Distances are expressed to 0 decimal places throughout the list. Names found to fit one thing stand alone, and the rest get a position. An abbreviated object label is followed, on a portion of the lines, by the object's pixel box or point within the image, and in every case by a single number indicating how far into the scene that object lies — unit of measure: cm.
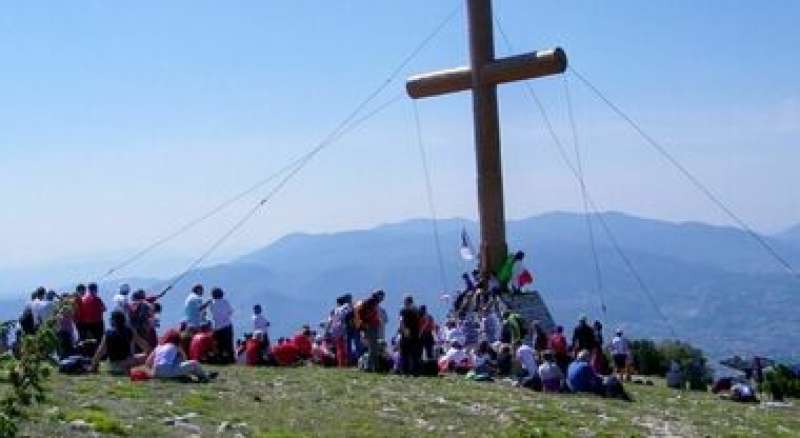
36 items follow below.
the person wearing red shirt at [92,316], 2908
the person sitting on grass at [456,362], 3200
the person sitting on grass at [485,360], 3003
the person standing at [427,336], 3003
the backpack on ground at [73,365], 2475
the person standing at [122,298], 2935
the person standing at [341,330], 3177
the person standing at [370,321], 2956
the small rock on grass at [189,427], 1694
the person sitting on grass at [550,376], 2747
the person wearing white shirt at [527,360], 2834
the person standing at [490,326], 3366
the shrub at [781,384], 3447
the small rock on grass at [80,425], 1575
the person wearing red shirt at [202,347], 2988
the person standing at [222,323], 3086
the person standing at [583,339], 3231
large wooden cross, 3434
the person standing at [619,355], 3606
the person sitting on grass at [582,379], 2773
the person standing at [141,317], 2886
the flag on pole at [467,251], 3775
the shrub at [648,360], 4169
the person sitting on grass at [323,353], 3247
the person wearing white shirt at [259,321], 3396
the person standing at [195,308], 3153
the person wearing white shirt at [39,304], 2730
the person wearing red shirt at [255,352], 3069
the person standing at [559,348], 2998
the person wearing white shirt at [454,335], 3416
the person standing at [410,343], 2916
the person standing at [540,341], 3147
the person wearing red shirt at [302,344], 3253
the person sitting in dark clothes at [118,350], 2528
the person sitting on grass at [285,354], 3148
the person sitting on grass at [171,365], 2372
